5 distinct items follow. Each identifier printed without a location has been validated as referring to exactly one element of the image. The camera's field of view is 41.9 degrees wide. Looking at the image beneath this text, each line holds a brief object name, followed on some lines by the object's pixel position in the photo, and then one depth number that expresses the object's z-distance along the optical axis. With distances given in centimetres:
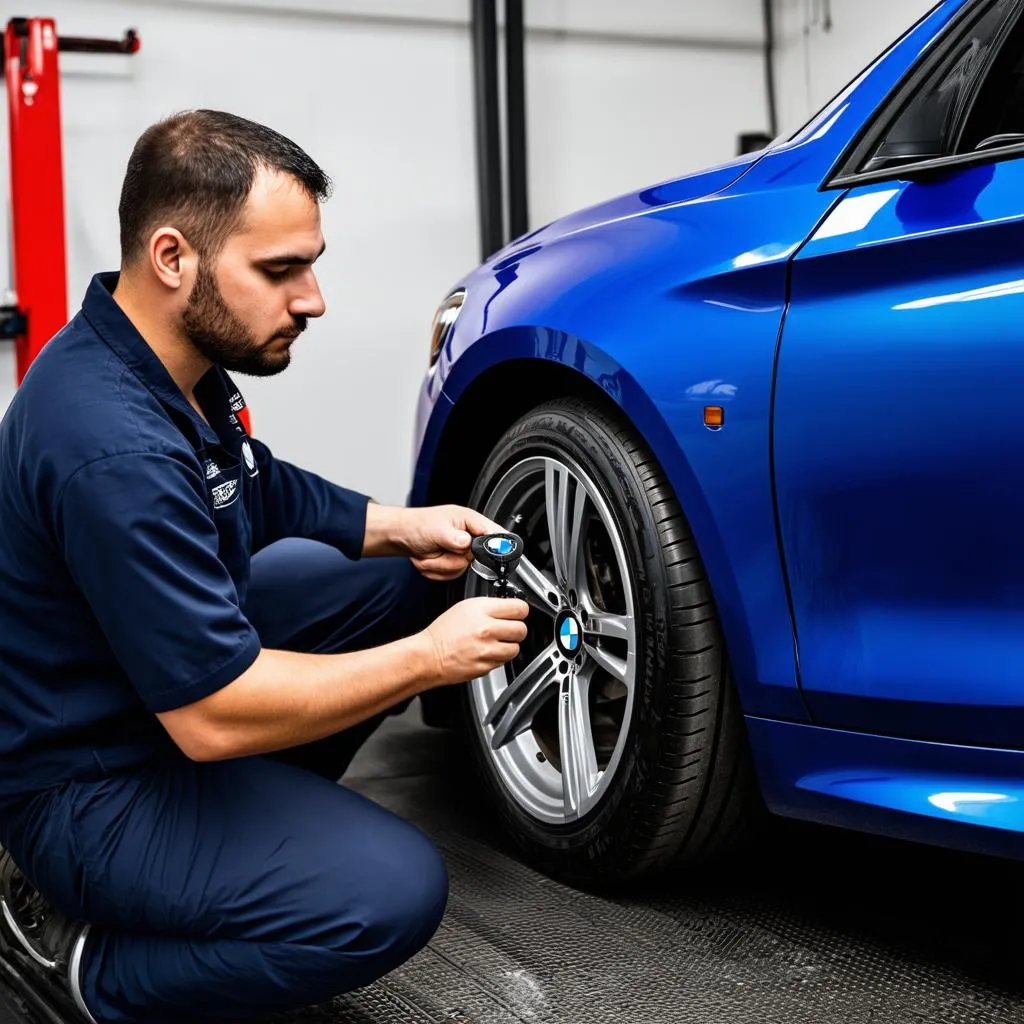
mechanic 139
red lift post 377
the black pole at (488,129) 492
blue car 147
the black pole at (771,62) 557
